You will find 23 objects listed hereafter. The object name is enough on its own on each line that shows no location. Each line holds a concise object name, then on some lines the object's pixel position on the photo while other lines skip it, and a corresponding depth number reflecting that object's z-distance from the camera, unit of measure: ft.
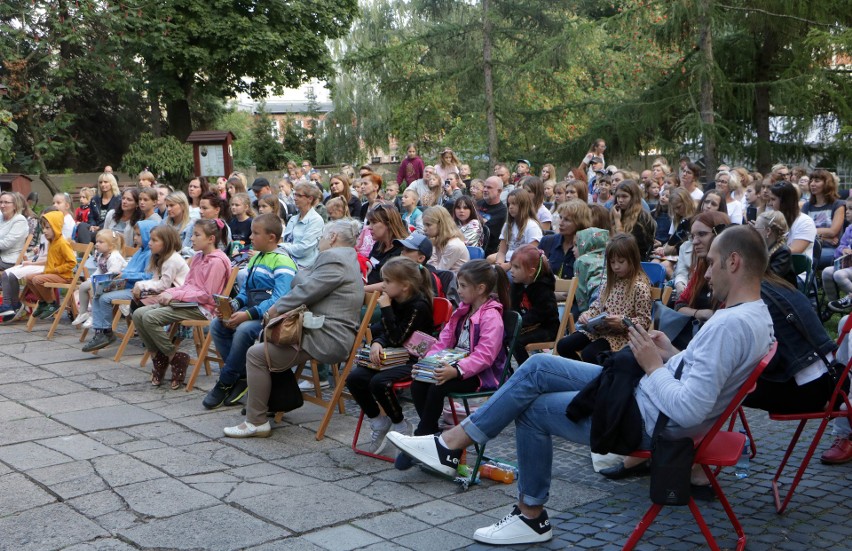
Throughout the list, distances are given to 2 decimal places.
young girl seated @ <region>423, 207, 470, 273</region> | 25.67
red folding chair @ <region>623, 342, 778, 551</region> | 11.96
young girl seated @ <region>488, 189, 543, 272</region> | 28.19
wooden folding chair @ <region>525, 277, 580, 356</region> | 20.70
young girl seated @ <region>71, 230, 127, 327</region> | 31.37
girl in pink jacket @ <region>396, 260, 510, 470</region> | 16.72
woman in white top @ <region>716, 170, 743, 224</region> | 32.32
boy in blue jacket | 22.06
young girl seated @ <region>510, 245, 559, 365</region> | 21.03
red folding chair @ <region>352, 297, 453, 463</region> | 19.15
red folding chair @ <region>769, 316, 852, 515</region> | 14.76
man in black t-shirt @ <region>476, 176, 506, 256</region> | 33.35
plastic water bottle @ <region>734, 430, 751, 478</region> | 16.67
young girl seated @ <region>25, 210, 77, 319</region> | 34.60
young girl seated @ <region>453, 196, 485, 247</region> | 30.53
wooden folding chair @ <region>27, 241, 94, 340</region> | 32.60
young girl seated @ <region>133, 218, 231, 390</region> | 24.53
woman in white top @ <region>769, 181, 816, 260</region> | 25.46
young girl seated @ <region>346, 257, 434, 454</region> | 18.08
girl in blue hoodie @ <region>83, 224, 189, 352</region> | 26.78
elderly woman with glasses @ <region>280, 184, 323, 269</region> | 29.89
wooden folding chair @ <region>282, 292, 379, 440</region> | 19.77
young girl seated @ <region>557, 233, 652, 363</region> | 18.66
